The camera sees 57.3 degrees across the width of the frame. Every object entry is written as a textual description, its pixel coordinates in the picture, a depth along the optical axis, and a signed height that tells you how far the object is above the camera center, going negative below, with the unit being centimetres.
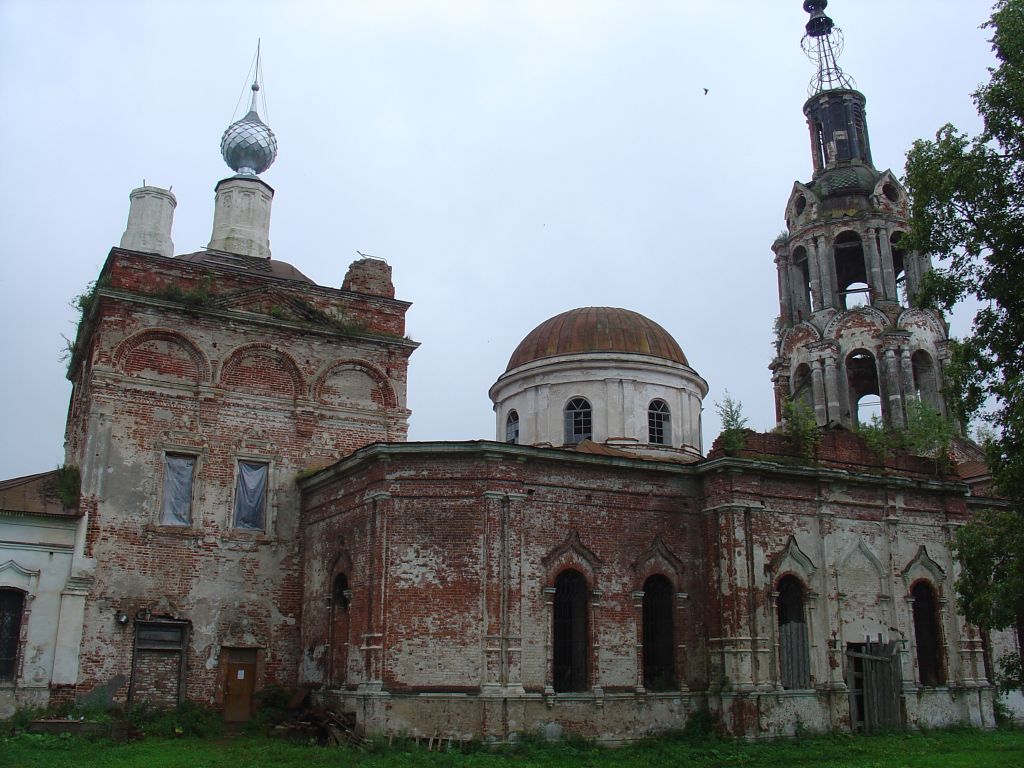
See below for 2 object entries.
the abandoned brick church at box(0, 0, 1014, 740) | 1689 +179
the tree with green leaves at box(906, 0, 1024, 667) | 1333 +566
